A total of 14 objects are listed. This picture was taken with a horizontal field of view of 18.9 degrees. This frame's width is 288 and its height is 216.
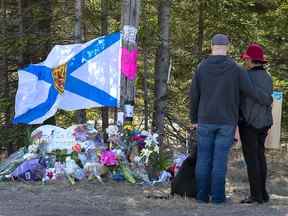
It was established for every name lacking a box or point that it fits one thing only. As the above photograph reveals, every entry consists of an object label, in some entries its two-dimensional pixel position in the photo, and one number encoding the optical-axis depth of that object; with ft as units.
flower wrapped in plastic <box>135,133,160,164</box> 38.03
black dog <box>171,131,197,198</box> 33.18
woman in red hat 31.56
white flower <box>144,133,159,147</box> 38.45
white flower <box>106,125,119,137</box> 39.03
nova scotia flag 41.45
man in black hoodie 30.97
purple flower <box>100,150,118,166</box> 37.34
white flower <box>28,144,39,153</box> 39.38
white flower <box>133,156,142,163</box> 38.07
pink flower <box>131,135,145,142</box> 38.86
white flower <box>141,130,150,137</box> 39.38
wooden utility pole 41.14
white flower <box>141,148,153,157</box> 37.96
